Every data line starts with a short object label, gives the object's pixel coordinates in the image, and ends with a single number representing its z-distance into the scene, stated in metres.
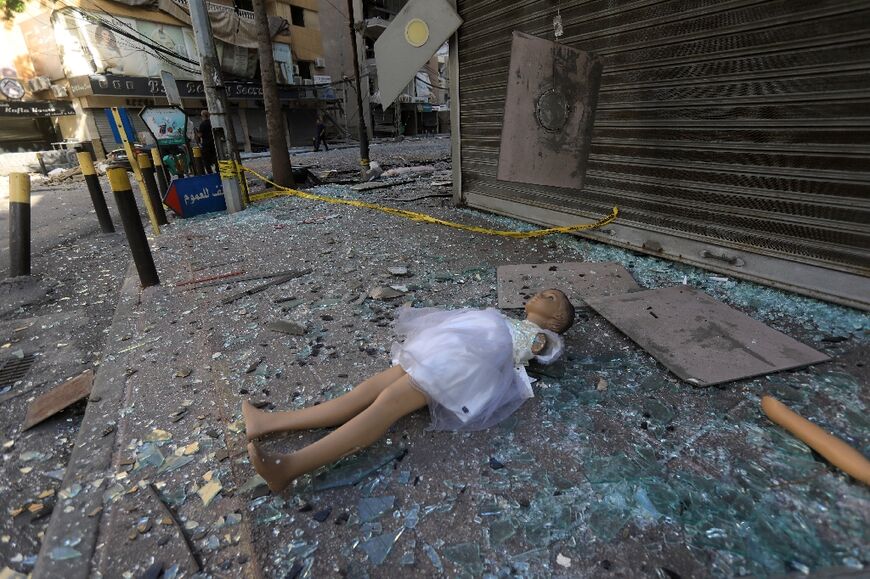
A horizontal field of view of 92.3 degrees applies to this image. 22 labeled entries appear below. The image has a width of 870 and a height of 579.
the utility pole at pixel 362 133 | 11.37
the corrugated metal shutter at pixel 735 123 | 2.91
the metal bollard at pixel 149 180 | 6.22
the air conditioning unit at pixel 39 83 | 20.92
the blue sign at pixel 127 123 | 6.65
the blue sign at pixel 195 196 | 7.11
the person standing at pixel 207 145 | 10.28
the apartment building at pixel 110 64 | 18.88
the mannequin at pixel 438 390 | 1.88
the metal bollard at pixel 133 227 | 4.09
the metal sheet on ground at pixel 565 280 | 3.56
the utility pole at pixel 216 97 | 6.63
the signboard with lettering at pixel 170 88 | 8.15
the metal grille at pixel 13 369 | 3.03
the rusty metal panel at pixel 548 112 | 4.33
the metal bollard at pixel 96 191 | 5.47
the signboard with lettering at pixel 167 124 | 8.41
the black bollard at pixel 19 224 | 4.63
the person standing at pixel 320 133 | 22.19
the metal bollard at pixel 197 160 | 8.77
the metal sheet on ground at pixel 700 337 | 2.43
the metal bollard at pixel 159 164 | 7.77
